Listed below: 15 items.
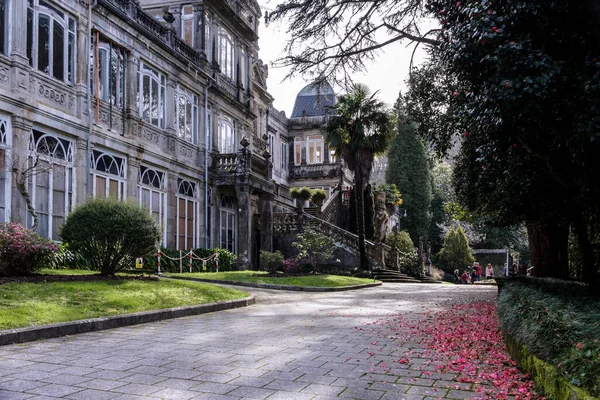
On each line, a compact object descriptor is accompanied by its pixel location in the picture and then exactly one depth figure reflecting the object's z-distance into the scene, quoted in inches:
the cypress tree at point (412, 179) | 2253.9
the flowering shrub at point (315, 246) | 1029.2
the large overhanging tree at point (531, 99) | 286.4
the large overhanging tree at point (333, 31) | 526.9
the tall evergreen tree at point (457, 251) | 1947.6
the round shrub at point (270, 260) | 948.0
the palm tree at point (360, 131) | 1199.6
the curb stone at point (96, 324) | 279.4
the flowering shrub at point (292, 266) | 1011.3
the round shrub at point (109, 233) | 479.5
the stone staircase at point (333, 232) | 1208.2
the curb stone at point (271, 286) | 760.3
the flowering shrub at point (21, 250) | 427.5
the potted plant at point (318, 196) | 1596.9
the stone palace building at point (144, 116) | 600.4
